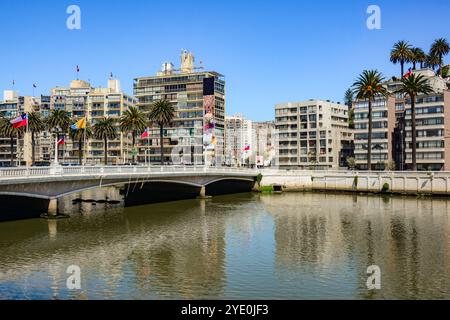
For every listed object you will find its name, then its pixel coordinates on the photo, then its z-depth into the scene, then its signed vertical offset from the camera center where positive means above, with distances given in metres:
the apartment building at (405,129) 123.94 +7.80
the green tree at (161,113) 117.19 +11.80
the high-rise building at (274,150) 175.88 +3.12
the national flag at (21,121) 54.06 +4.68
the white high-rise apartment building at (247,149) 109.19 +2.24
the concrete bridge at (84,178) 48.47 -2.41
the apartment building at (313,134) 161.88 +8.48
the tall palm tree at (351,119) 190.62 +15.94
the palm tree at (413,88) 101.69 +14.98
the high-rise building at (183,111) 165.38 +17.18
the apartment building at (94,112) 185.00 +19.24
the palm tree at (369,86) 107.75 +16.48
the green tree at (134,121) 122.41 +10.31
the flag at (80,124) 65.00 +5.07
